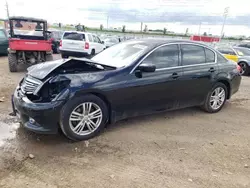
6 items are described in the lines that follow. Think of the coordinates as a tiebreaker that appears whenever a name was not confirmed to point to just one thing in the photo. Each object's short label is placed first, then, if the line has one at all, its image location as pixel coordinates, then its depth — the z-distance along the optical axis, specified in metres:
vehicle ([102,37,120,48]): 18.45
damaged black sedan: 2.76
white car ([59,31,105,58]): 11.57
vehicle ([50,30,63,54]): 13.97
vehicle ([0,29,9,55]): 10.95
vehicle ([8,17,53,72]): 7.35
